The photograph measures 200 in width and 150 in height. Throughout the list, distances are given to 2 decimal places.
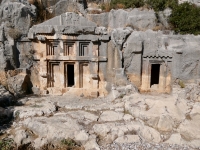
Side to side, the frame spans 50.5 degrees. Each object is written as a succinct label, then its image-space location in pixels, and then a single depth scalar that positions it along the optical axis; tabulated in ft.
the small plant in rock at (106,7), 45.68
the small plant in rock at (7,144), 23.17
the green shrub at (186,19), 38.93
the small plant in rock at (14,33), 40.45
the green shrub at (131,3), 43.98
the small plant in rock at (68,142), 23.99
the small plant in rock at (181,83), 35.80
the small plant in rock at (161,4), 41.63
